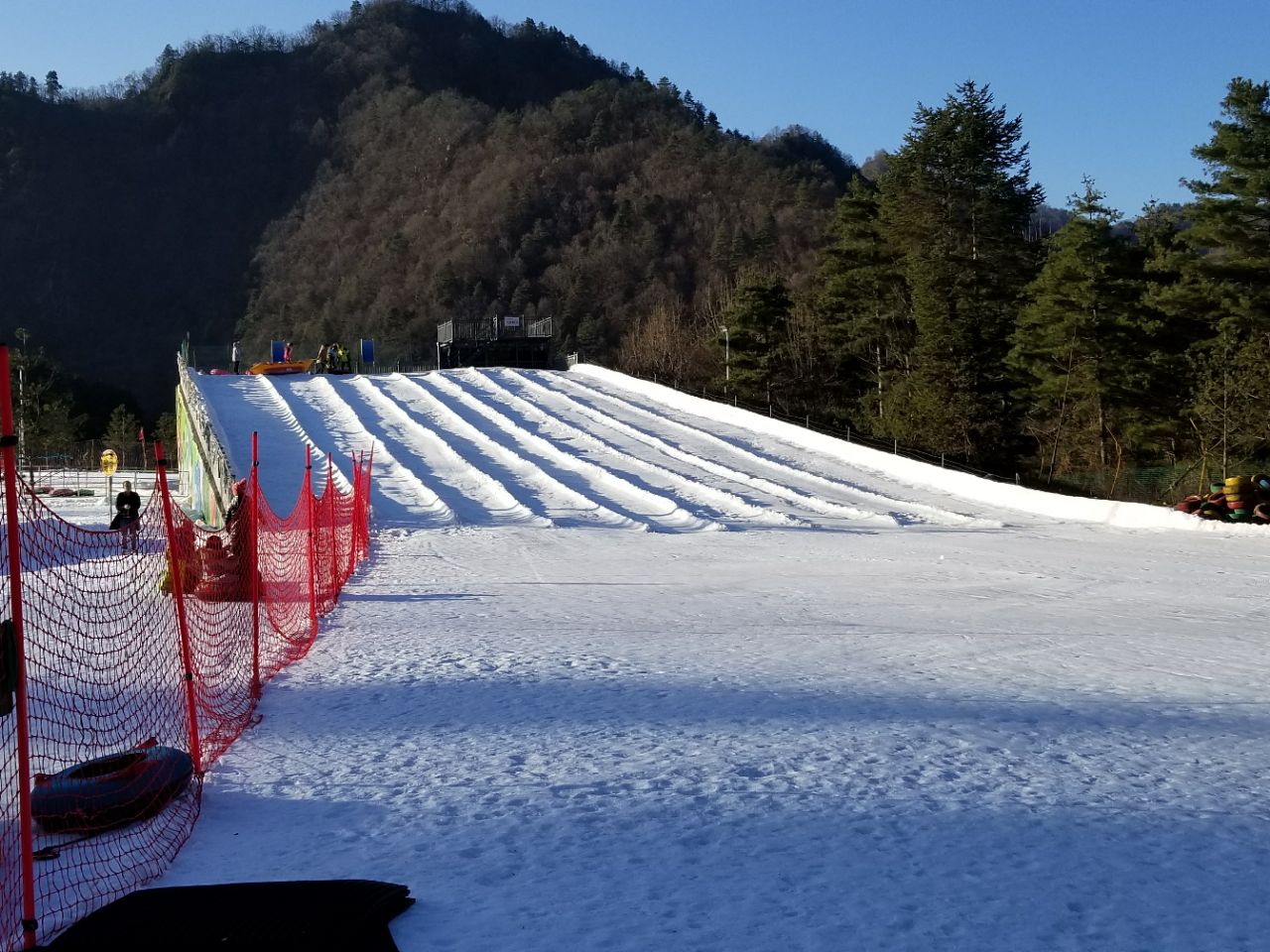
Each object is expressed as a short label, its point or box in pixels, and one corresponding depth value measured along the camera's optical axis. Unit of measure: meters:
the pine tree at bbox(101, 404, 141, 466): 53.04
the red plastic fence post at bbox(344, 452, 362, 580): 14.26
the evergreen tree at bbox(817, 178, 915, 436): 45.62
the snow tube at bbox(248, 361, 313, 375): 41.84
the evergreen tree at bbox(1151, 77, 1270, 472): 28.83
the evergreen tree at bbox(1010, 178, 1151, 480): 32.97
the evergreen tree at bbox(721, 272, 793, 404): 44.00
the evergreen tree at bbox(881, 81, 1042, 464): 35.94
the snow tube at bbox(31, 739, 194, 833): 4.95
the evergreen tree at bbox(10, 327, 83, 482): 45.94
